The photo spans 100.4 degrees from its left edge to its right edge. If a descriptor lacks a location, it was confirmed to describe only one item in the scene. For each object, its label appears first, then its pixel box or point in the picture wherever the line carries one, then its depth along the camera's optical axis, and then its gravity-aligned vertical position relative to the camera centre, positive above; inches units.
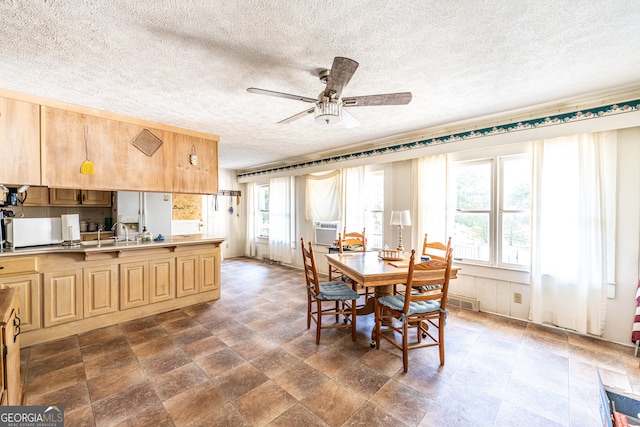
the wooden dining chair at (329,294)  106.7 -33.4
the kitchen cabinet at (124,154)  109.0 +28.2
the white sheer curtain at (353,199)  190.4 +10.0
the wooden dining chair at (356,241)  159.6 -17.1
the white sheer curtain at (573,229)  106.5 -7.1
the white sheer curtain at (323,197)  205.9 +13.2
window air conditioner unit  213.8 -15.4
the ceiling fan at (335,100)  72.6 +33.4
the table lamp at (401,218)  134.2 -2.7
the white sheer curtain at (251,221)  288.8 -8.6
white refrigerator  181.2 +1.7
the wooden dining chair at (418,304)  87.0 -33.0
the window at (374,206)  184.4 +4.7
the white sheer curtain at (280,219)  247.6 -5.9
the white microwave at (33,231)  115.6 -8.1
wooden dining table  92.7 -21.5
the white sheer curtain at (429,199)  149.9 +7.9
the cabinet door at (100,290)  117.6 -34.7
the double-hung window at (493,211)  129.4 +0.8
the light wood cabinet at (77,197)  176.9 +11.2
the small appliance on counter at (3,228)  113.6 -6.2
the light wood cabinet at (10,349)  51.8 -28.6
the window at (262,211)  280.9 +2.2
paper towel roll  121.8 -6.6
